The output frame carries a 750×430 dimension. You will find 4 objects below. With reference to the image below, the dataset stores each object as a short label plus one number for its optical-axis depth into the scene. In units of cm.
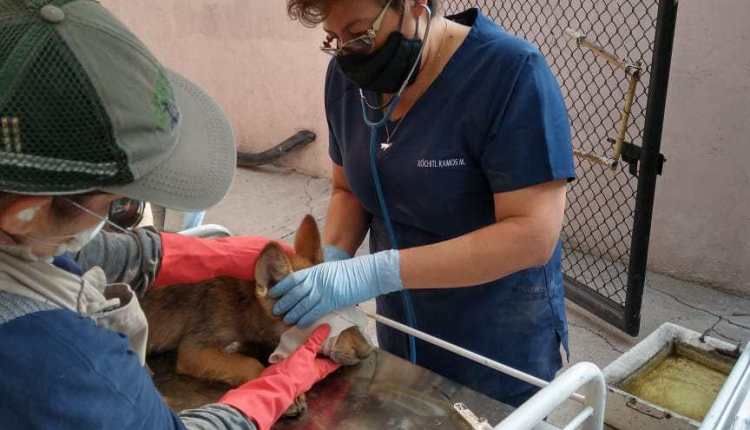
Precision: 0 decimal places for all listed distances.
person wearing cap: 77
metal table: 153
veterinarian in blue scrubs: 163
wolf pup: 174
